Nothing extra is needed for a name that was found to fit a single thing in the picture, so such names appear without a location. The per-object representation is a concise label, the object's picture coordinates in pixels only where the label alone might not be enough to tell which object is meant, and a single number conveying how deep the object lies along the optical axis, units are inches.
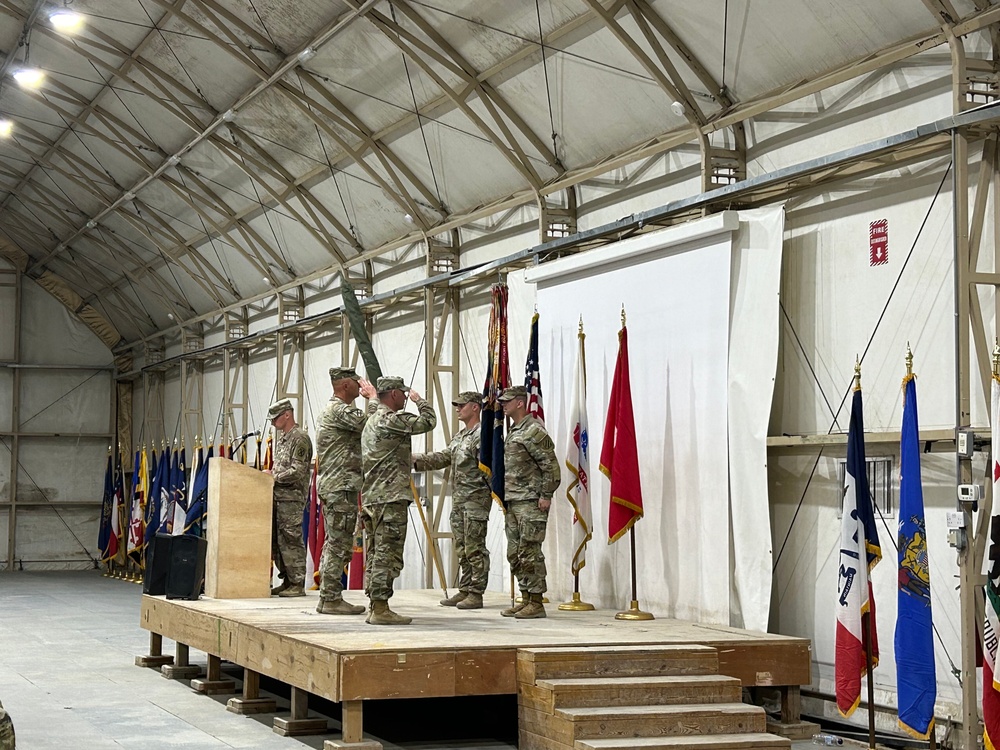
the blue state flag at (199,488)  537.0
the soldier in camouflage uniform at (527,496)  327.6
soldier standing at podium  388.2
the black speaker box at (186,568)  372.5
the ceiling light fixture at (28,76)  550.9
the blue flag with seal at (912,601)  255.4
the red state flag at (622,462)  338.3
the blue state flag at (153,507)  765.9
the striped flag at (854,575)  266.1
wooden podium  362.3
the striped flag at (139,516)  797.9
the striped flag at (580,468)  363.9
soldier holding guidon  361.4
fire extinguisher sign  294.3
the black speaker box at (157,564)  386.0
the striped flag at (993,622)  240.5
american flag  366.9
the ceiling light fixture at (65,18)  479.4
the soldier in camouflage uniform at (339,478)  325.1
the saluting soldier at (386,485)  291.9
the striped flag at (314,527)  539.5
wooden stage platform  249.1
